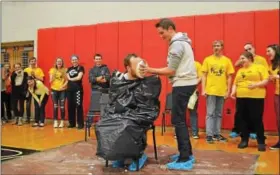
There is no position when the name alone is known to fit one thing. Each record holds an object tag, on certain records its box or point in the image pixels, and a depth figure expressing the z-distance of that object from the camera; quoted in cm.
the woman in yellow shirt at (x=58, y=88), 630
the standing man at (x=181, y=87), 298
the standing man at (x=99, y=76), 584
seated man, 285
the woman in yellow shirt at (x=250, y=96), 387
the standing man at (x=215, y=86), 460
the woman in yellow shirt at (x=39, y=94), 638
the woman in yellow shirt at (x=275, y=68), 384
